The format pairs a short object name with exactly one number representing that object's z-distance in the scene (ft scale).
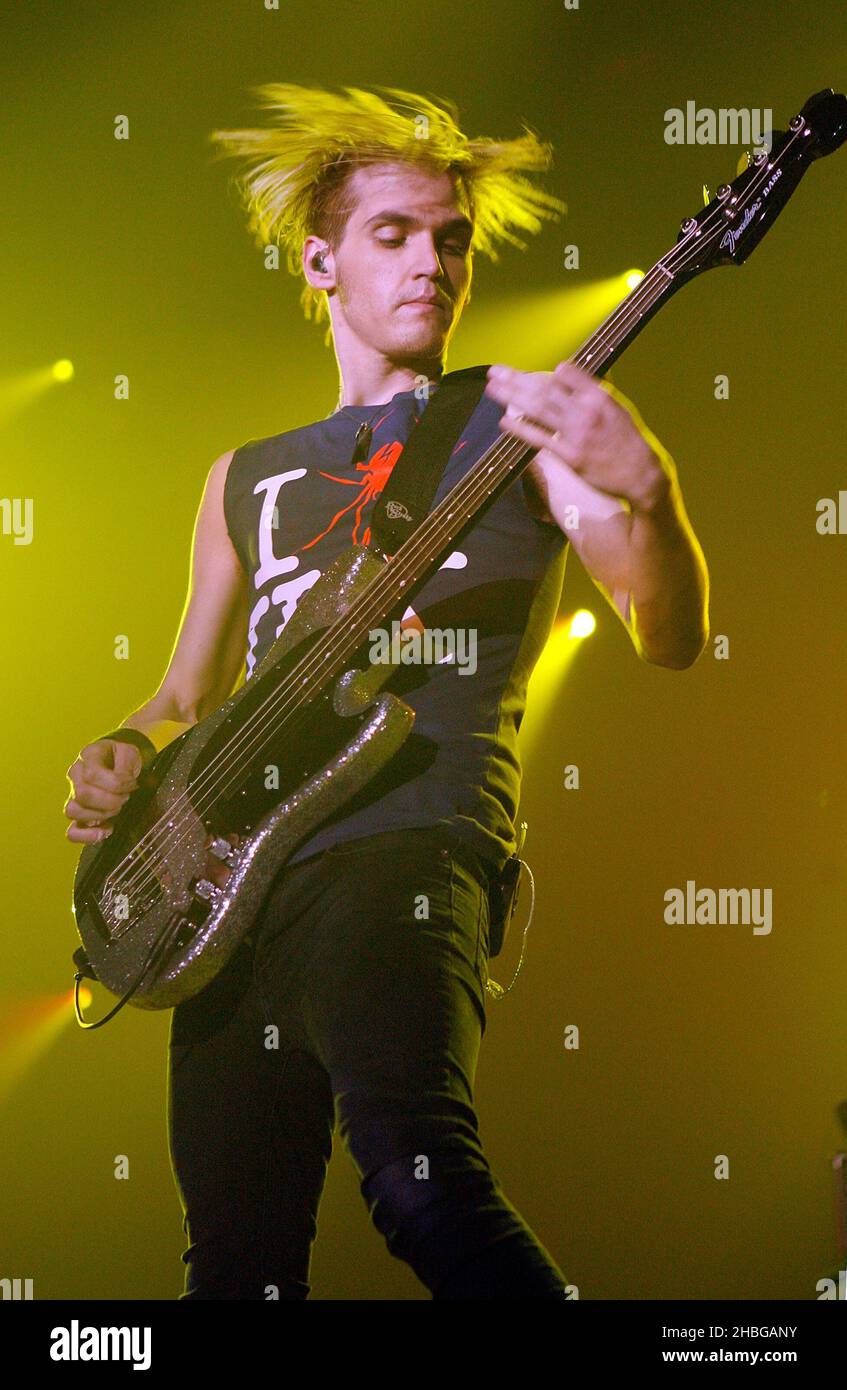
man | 5.10
